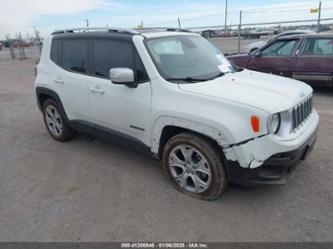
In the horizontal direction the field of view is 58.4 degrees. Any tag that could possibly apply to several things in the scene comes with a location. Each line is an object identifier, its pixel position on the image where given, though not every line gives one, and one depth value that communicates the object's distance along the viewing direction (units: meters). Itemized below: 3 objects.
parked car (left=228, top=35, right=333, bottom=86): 7.57
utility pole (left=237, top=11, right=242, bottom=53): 14.76
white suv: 2.81
